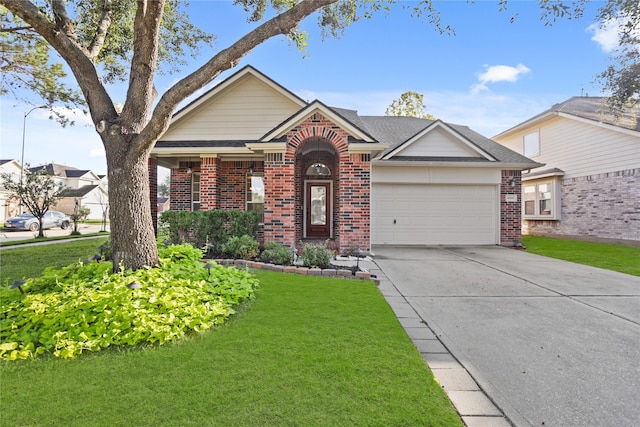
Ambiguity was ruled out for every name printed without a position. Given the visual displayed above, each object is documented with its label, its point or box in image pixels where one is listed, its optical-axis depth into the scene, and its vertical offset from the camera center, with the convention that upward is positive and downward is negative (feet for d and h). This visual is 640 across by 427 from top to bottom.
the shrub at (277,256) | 24.43 -3.29
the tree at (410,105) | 91.15 +32.25
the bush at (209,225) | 30.01 -1.08
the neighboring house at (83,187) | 134.21 +11.92
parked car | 71.26 -2.13
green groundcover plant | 11.02 -3.93
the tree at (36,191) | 50.80 +3.64
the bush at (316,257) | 23.06 -3.14
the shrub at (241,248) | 26.27 -2.87
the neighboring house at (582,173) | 42.34 +6.57
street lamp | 36.22 +12.32
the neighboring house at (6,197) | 103.50 +5.91
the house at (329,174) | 37.58 +5.12
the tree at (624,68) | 34.09 +18.00
